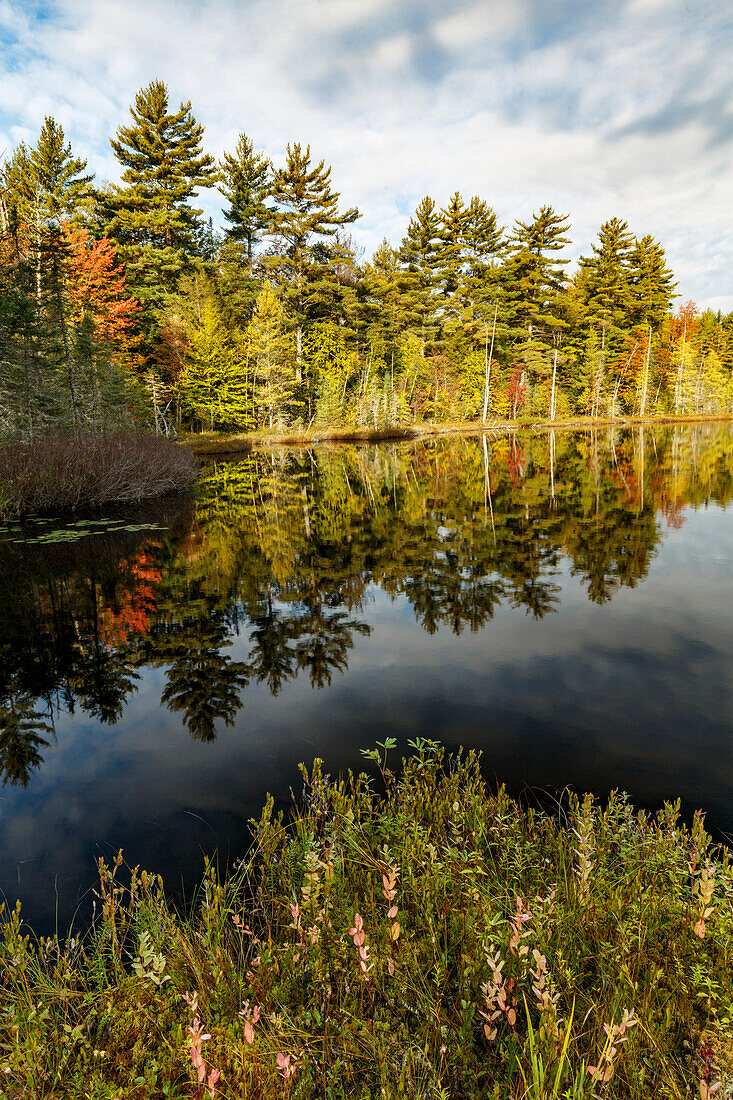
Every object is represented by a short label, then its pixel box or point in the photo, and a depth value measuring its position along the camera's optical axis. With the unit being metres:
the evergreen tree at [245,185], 46.09
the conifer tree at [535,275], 53.62
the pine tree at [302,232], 42.66
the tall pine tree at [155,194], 42.62
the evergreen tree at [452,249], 55.56
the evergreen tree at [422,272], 53.28
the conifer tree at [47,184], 40.31
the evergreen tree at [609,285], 58.88
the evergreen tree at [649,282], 62.34
